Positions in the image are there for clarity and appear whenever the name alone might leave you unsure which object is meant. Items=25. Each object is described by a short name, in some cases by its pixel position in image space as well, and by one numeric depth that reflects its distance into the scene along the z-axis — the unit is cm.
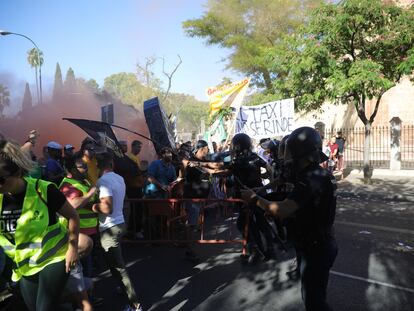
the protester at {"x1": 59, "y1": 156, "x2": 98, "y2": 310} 287
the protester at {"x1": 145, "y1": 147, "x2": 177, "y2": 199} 615
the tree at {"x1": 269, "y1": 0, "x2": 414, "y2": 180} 1105
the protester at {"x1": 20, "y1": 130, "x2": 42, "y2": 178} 605
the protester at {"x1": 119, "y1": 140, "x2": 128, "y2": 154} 738
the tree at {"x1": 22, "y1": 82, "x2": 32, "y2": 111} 2335
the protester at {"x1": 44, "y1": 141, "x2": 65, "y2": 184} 384
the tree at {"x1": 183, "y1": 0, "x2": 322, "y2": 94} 2308
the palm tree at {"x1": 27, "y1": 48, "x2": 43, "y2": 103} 6306
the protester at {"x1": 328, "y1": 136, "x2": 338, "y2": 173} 1523
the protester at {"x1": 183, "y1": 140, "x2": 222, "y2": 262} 572
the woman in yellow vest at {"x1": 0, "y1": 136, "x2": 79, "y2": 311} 236
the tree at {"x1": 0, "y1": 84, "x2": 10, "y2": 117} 2644
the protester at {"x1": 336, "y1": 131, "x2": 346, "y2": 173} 1579
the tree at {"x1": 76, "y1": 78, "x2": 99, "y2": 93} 2206
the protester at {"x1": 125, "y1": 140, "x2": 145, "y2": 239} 580
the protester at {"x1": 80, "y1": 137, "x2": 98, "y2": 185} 512
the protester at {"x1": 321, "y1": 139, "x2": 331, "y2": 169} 1560
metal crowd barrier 530
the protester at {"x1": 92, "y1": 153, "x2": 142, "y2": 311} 361
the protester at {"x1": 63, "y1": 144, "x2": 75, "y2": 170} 670
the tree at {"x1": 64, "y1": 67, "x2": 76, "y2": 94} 2058
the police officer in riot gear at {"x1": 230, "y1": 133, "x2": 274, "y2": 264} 522
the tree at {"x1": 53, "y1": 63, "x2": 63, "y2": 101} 1994
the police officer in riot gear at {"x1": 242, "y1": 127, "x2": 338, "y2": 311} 259
